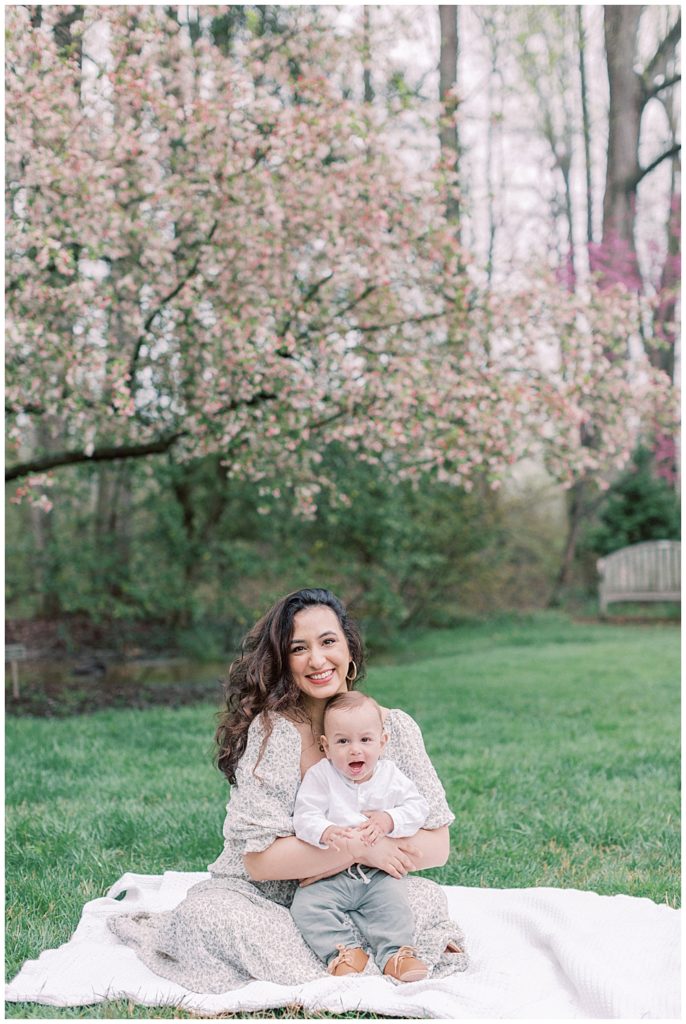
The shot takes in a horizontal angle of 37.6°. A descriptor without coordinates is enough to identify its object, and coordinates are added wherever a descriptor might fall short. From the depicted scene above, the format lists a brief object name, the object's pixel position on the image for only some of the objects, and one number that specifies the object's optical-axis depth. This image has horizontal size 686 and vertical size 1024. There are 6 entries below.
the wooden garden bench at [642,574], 11.50
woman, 2.47
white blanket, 2.33
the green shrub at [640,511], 12.55
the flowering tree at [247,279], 4.88
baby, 2.50
